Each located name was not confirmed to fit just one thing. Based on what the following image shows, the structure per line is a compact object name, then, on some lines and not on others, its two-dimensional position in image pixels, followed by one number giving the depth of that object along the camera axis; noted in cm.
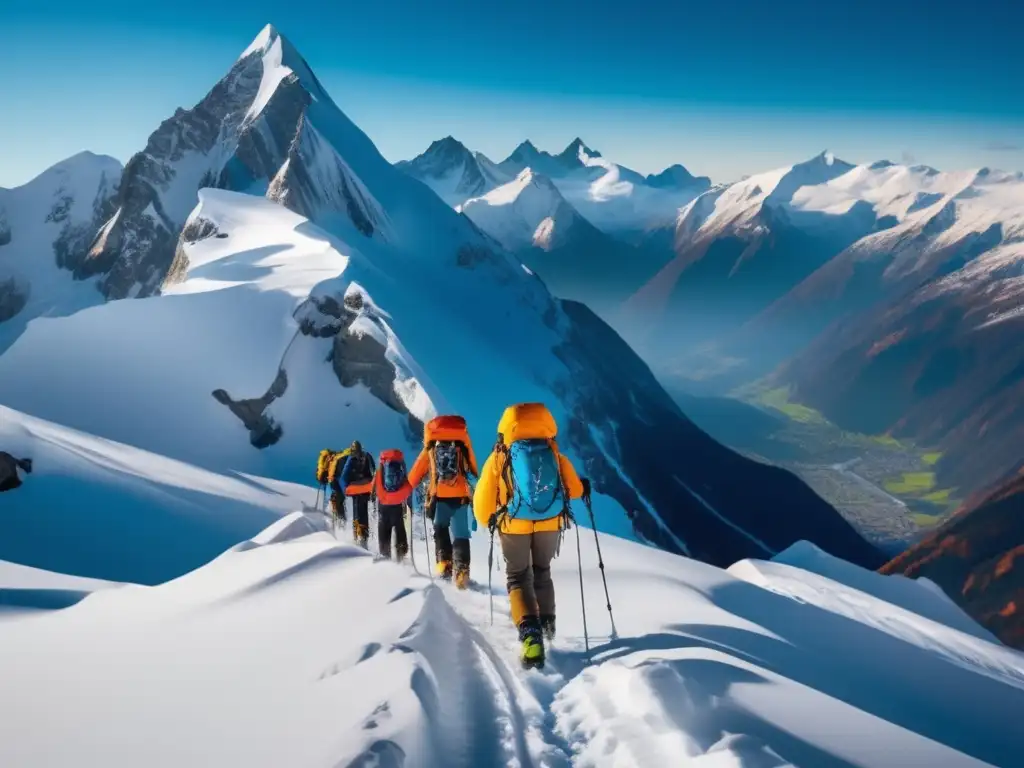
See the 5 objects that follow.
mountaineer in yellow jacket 823
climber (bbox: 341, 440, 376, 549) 1691
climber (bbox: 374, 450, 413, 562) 1413
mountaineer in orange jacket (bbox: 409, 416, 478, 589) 1166
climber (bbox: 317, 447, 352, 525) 1992
